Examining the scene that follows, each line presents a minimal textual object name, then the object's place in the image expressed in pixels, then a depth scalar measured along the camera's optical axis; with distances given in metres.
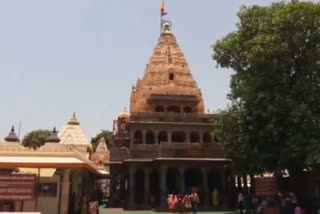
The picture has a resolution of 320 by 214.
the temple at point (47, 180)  16.50
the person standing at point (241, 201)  29.47
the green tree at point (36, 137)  71.69
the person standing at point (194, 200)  28.25
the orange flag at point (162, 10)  65.65
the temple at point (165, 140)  36.28
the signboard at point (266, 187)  20.23
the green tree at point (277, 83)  24.02
